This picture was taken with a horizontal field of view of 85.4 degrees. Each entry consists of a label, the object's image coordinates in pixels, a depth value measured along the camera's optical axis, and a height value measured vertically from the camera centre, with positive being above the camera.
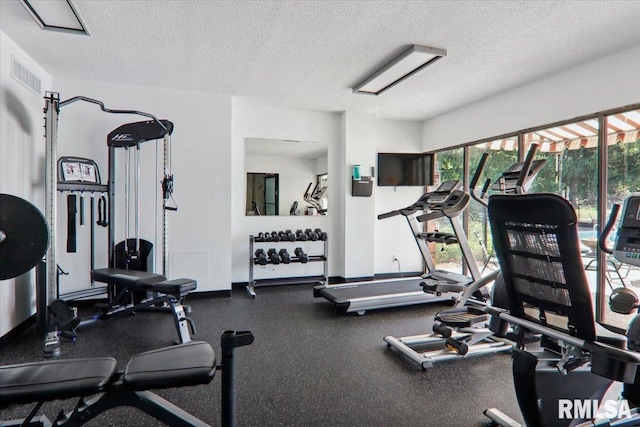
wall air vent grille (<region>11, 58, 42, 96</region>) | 3.17 +1.22
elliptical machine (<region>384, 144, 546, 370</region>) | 2.60 -1.01
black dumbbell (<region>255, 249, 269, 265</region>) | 4.80 -0.75
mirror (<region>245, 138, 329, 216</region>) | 5.20 +0.43
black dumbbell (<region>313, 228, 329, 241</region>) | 5.19 -0.46
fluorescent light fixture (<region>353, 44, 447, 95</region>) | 3.22 +1.44
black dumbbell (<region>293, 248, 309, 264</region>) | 4.99 -0.74
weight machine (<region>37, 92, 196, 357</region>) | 2.93 -0.63
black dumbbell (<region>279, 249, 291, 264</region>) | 4.92 -0.75
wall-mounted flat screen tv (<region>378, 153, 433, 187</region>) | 5.81 +0.61
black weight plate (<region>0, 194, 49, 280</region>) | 1.71 -0.17
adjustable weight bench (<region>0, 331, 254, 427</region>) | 1.38 -0.72
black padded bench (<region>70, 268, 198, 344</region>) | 2.94 -0.77
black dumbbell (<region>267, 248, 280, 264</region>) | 4.85 -0.73
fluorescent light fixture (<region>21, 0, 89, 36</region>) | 2.57 +1.48
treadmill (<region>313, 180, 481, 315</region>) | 3.15 -0.71
